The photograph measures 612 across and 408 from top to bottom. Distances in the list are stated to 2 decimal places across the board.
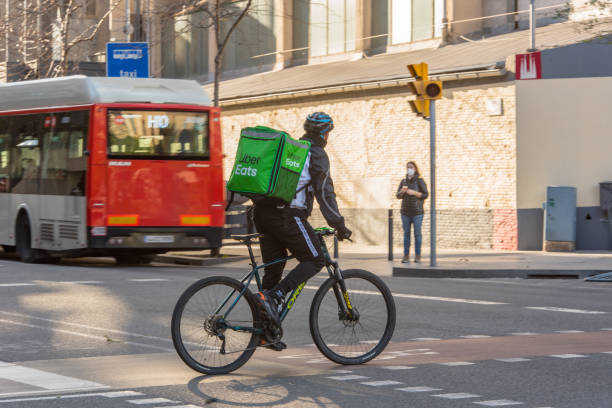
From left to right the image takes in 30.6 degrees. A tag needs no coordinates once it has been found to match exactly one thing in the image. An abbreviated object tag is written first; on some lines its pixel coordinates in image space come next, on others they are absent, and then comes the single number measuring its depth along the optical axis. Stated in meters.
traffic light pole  19.08
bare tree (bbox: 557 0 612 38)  22.20
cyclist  8.05
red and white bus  19.05
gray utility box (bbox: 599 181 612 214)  23.36
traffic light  18.83
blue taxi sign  24.83
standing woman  20.77
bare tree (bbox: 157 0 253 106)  24.25
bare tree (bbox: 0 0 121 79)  32.12
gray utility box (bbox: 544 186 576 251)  23.17
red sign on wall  23.70
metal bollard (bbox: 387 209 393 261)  21.05
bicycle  7.86
